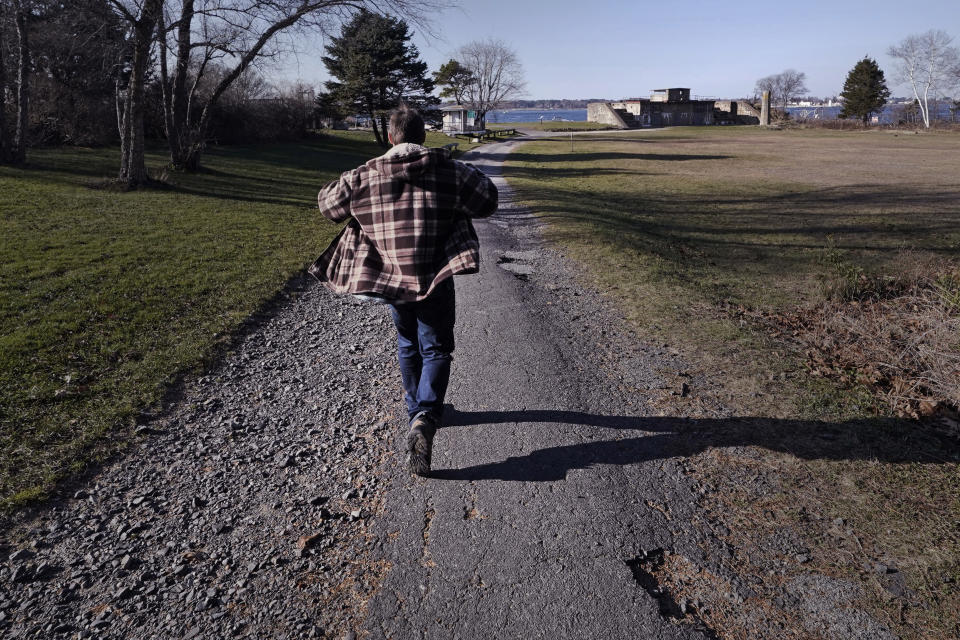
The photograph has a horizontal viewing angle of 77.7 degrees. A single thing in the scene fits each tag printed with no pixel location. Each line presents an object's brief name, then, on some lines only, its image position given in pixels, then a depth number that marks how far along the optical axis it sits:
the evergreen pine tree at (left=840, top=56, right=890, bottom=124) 74.38
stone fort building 95.31
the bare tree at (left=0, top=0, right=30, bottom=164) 15.18
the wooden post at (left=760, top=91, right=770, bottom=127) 84.06
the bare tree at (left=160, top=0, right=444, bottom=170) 16.58
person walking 3.12
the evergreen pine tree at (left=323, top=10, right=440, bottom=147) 38.22
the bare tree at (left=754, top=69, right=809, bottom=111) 109.38
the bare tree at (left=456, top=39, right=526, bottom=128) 75.88
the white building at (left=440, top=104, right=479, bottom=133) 64.81
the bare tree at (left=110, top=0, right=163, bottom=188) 14.21
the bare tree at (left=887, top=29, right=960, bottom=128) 72.30
